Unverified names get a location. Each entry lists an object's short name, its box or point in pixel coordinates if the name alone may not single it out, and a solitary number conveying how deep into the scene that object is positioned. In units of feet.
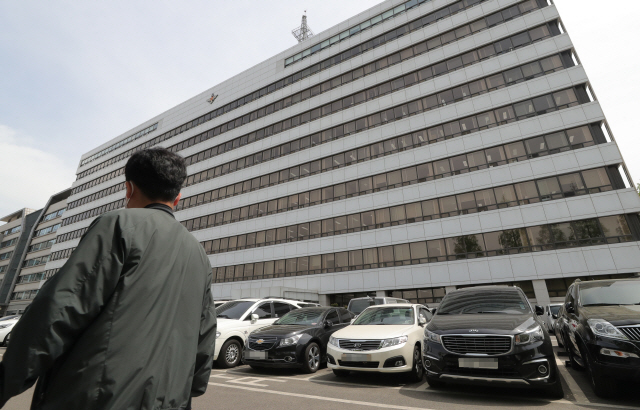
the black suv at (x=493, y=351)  15.14
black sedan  23.06
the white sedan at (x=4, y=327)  45.94
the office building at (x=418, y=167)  61.26
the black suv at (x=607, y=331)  13.60
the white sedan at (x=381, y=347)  19.53
